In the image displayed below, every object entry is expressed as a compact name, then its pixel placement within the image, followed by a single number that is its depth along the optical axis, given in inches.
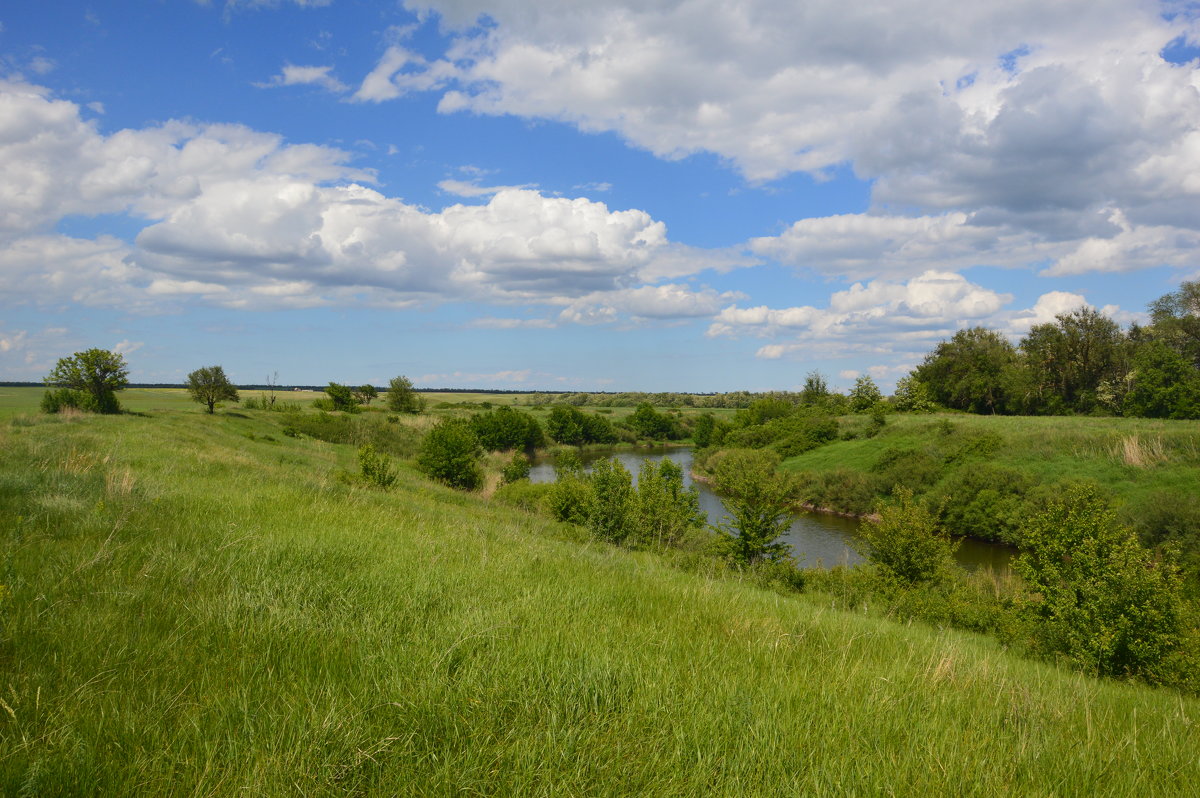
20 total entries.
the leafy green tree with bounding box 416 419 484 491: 1663.4
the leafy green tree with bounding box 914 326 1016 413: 3280.0
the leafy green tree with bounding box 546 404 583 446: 4220.0
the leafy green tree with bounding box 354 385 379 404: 4253.0
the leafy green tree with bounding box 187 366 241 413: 2384.4
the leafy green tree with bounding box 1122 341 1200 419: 2252.7
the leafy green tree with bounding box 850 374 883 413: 4018.2
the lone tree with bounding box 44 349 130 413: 1952.5
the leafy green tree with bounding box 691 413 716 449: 4210.1
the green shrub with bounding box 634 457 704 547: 1145.6
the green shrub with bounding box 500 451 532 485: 2117.4
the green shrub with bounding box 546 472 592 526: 1399.0
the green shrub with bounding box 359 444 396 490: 910.2
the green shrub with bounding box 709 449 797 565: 1132.5
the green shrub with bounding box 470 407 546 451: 3346.5
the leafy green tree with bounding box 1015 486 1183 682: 502.6
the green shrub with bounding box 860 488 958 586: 956.6
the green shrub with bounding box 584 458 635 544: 1013.8
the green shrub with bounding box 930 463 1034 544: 1616.6
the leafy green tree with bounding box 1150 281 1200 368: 2583.7
